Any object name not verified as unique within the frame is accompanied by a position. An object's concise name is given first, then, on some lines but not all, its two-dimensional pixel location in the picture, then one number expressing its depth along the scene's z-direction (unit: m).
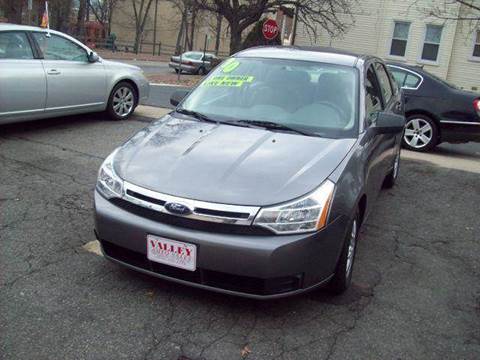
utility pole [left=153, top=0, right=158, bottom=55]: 53.98
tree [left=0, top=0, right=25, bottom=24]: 28.88
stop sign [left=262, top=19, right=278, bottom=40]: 21.92
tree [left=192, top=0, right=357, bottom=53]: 24.25
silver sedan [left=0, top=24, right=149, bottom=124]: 6.88
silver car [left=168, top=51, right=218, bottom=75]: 30.25
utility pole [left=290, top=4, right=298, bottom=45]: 24.70
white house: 24.59
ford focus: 2.92
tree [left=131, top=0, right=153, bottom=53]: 48.70
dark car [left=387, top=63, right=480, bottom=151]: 8.51
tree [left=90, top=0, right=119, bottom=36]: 52.46
